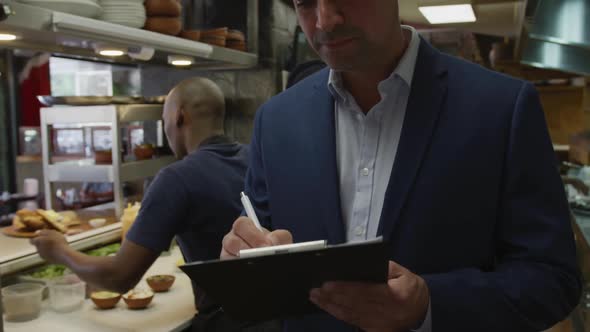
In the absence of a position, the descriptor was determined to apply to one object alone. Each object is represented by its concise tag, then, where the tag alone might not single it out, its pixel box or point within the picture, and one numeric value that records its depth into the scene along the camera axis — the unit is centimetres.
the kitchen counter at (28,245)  231
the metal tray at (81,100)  300
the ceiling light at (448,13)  385
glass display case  299
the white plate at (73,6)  192
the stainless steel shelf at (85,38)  187
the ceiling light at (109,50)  251
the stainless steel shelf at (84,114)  297
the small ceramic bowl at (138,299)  233
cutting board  262
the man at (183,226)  213
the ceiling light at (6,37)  208
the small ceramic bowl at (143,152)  339
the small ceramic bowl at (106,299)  233
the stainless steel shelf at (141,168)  309
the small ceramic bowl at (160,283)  255
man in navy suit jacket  107
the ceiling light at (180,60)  307
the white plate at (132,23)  231
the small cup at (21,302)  220
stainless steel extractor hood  294
